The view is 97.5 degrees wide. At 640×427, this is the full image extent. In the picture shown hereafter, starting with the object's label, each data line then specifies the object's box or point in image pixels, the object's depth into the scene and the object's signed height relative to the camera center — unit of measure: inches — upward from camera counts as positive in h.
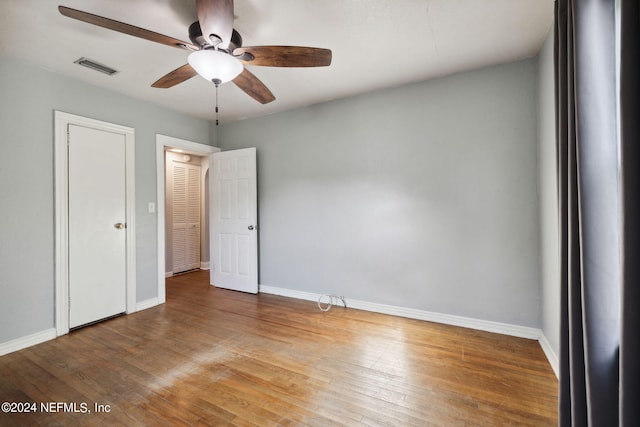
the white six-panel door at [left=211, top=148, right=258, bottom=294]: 158.2 -3.7
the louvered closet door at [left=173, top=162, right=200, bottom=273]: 210.8 -1.3
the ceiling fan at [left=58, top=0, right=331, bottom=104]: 58.4 +40.9
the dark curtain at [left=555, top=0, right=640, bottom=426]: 33.2 -2.7
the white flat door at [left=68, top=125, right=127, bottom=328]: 112.4 -3.6
